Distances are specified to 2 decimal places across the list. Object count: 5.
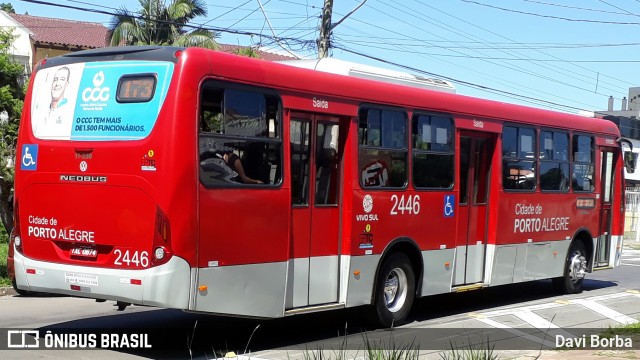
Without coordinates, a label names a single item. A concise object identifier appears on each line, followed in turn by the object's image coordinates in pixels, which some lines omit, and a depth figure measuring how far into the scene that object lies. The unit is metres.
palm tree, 33.72
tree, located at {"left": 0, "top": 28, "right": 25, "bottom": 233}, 15.92
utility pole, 25.12
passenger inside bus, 9.44
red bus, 9.01
